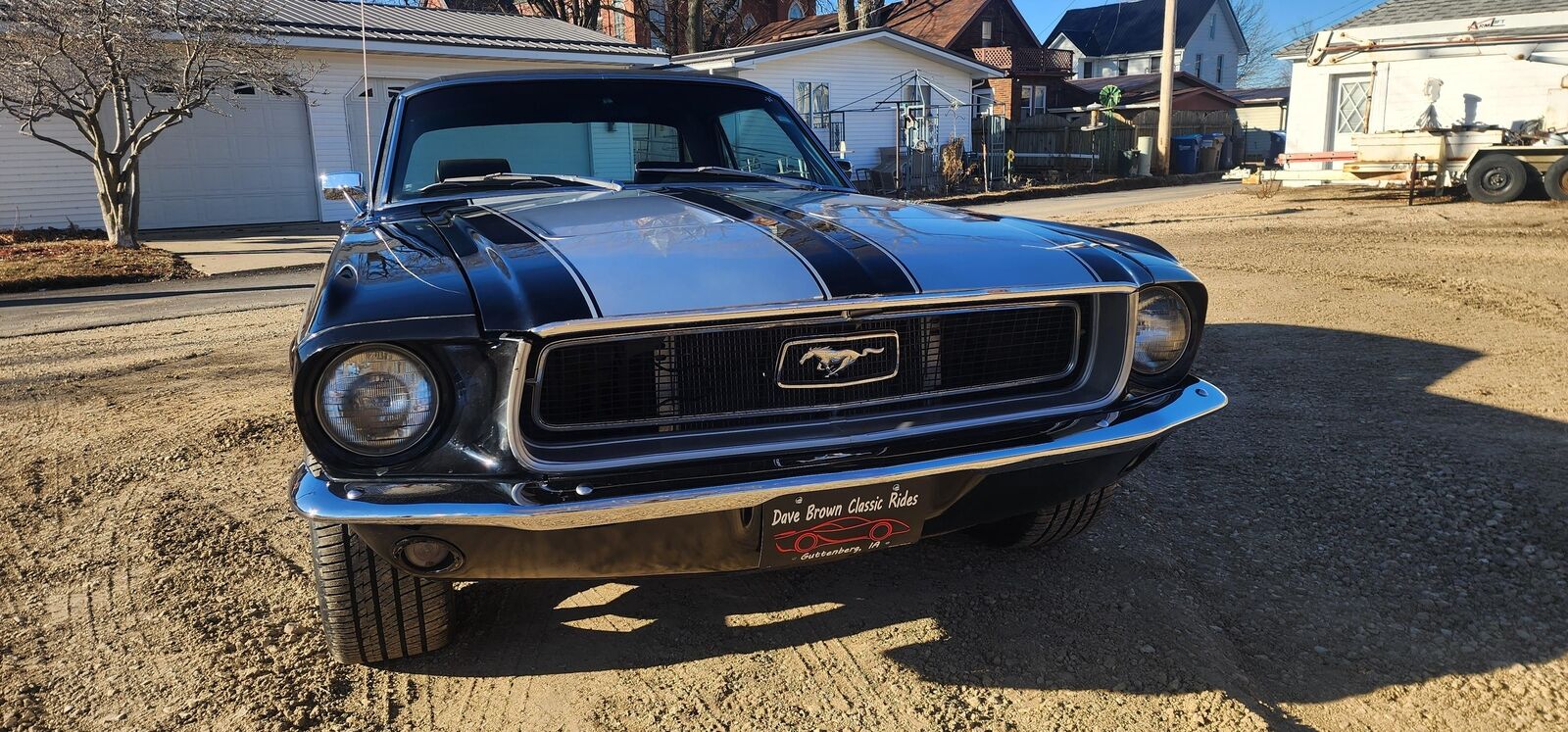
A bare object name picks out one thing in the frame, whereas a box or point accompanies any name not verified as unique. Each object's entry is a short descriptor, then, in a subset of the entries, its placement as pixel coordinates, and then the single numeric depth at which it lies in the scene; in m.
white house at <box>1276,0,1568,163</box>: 18.22
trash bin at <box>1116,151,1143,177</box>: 27.88
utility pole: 23.94
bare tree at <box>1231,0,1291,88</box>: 63.06
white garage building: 14.66
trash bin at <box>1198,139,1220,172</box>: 31.44
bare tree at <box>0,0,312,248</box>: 11.23
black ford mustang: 2.01
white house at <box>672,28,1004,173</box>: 23.20
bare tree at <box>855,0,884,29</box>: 29.96
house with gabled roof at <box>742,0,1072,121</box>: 35.88
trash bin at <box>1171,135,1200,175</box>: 30.17
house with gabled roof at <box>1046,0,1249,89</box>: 50.31
